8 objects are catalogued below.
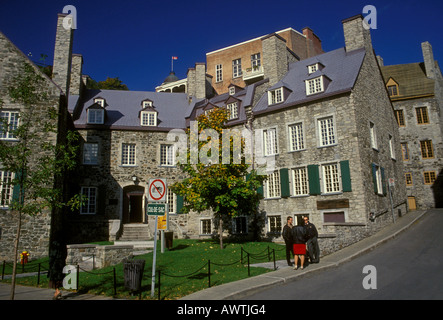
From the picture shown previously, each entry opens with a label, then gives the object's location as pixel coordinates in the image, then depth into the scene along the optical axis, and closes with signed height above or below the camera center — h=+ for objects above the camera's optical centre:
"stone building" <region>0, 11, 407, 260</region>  19.81 +4.34
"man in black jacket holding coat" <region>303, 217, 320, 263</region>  12.20 -1.23
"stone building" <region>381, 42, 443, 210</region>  29.45 +6.56
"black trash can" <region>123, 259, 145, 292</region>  8.93 -1.55
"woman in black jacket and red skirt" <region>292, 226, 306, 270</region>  11.25 -1.09
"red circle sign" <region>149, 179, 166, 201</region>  9.11 +0.62
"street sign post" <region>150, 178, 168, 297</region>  9.10 +0.49
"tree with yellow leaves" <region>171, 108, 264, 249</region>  18.19 +2.03
